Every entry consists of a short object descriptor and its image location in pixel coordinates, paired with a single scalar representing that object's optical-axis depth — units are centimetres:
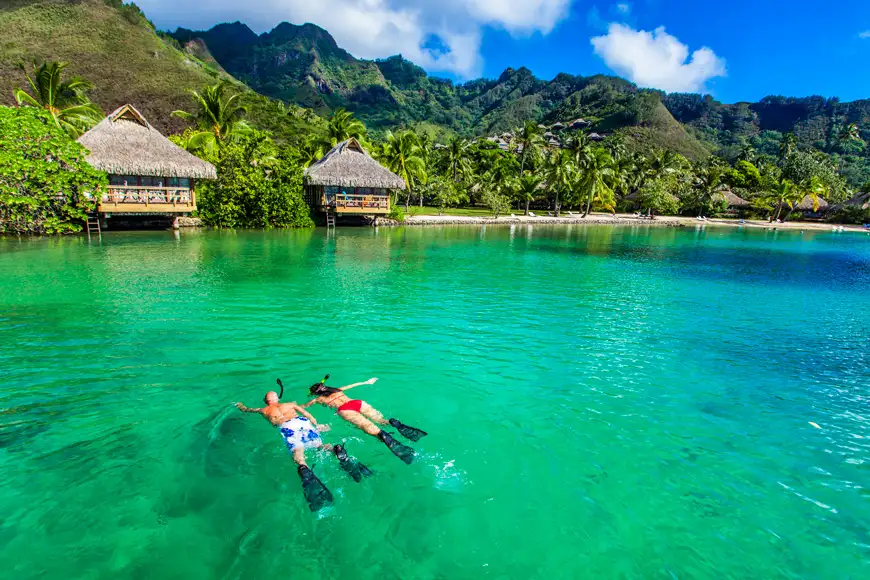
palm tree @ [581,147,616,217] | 5055
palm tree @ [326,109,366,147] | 3903
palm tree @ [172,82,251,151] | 3284
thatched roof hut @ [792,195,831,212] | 5928
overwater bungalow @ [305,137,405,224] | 3206
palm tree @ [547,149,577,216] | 5069
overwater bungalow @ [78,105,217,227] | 2395
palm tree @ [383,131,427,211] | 3981
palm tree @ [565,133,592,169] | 5456
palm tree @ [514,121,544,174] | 5794
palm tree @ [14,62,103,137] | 2692
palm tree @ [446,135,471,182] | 5575
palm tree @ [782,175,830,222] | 5694
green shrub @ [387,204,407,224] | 3642
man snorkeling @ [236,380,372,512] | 468
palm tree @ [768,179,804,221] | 5672
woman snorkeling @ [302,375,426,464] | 532
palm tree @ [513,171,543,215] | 5244
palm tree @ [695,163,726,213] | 5678
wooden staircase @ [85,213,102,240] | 2398
